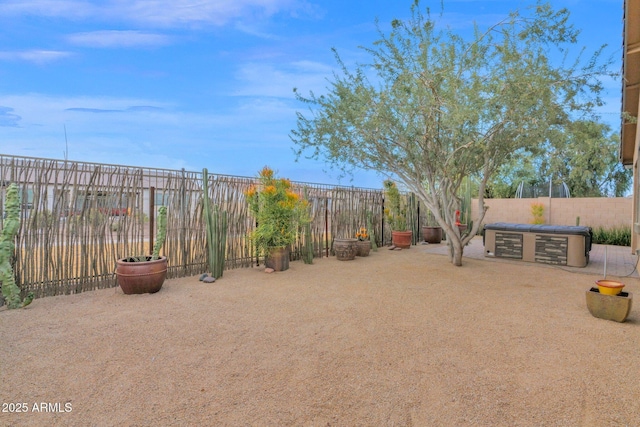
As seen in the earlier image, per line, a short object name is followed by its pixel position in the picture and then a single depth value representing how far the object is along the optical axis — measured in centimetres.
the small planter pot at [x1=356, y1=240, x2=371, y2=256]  817
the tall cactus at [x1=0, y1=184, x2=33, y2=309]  384
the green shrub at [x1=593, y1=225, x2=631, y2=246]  1109
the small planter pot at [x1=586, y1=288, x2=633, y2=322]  358
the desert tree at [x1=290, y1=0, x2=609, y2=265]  549
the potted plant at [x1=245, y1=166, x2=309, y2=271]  629
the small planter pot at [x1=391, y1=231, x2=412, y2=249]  984
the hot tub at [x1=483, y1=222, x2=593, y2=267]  696
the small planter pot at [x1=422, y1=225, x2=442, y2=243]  1128
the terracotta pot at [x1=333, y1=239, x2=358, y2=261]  763
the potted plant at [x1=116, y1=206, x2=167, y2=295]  449
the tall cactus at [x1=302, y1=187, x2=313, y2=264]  730
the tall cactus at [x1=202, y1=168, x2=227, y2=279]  565
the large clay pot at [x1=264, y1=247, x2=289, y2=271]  638
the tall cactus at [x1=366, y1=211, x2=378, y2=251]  928
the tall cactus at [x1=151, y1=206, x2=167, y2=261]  484
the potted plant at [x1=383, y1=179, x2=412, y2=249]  985
